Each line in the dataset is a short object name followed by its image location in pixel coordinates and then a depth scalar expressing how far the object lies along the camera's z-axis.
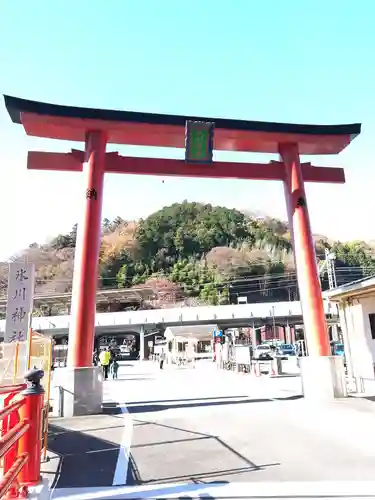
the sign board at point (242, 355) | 19.32
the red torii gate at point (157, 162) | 9.77
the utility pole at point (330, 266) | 25.11
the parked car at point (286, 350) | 37.06
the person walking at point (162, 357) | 28.41
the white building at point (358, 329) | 11.43
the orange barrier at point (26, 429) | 3.71
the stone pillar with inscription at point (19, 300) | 8.04
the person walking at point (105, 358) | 17.45
